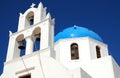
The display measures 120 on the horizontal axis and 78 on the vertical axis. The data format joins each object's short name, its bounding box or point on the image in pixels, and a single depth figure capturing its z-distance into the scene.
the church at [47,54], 10.70
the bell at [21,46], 12.35
